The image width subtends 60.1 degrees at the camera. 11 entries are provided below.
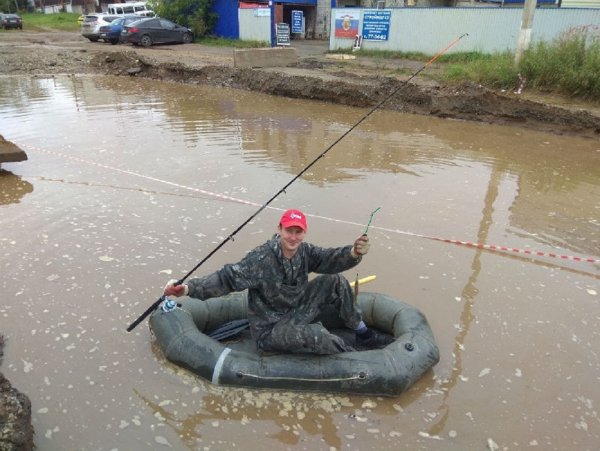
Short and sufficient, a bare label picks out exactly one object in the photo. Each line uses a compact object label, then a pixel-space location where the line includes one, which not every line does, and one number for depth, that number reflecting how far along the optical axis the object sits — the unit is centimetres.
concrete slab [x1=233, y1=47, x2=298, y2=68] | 1989
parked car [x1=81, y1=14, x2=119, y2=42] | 2986
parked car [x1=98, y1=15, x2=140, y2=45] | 2919
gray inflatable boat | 410
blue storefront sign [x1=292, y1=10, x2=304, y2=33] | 3287
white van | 3453
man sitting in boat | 406
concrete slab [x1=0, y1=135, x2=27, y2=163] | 895
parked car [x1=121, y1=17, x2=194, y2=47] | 2812
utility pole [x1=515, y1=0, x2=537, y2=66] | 1435
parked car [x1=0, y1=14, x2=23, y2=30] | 4156
